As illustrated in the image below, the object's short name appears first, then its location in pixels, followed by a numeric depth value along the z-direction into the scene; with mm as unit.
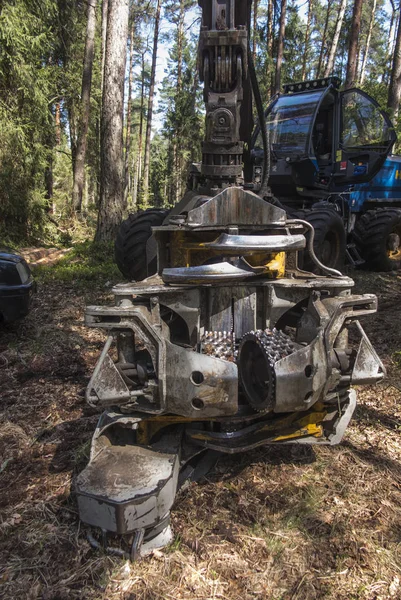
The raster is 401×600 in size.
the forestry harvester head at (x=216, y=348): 2682
